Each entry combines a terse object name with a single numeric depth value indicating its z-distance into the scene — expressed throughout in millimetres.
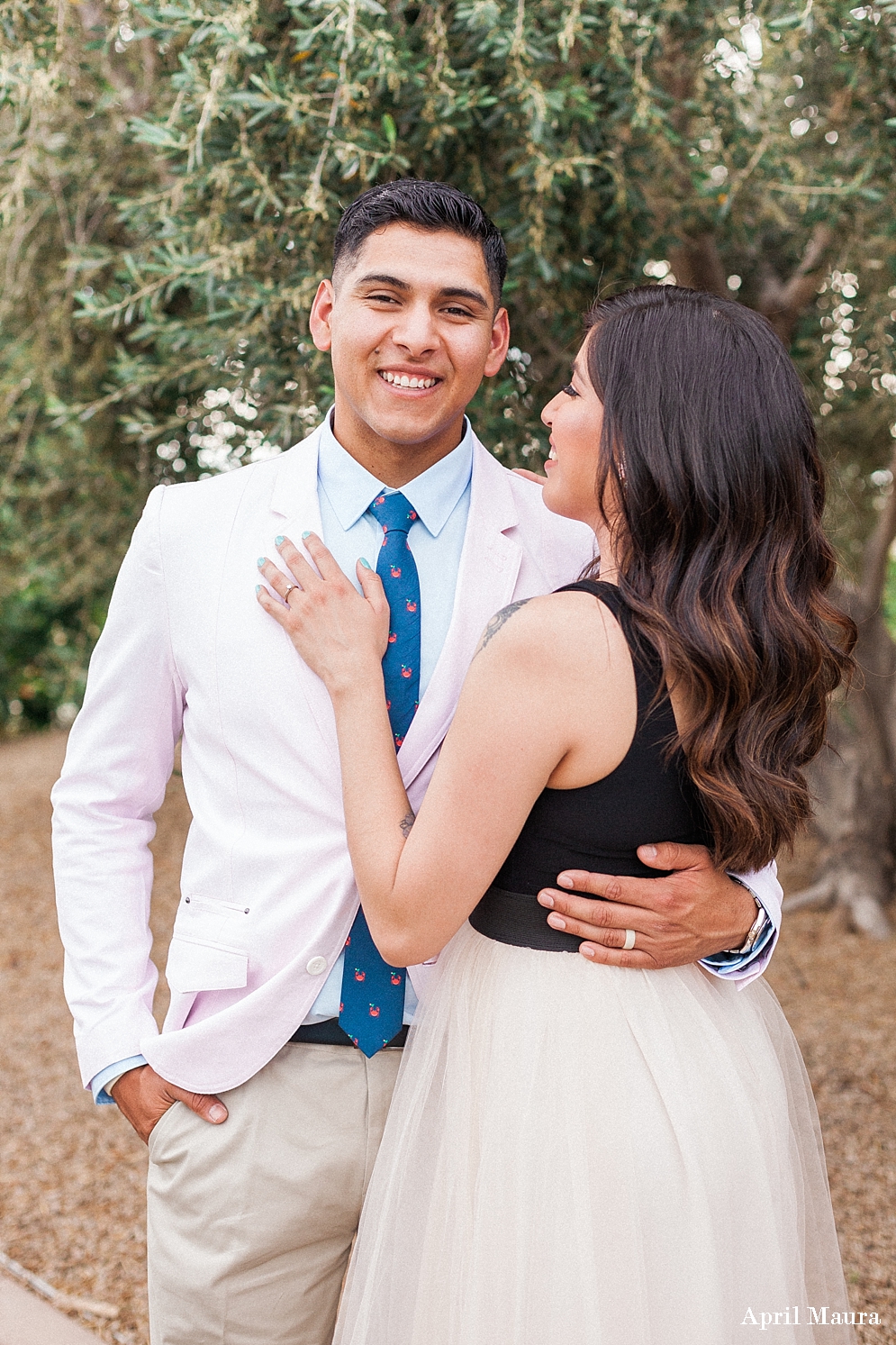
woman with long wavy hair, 1512
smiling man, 1771
